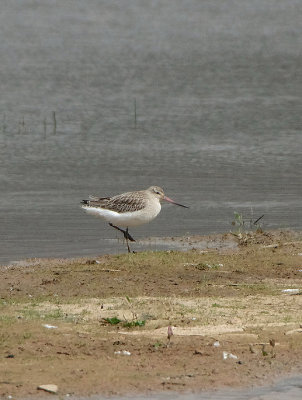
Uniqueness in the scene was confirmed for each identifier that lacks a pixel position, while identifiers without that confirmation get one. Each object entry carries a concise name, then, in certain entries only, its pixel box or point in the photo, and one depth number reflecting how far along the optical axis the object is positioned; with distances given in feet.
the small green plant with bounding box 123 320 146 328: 61.11
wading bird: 92.79
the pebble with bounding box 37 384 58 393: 51.08
